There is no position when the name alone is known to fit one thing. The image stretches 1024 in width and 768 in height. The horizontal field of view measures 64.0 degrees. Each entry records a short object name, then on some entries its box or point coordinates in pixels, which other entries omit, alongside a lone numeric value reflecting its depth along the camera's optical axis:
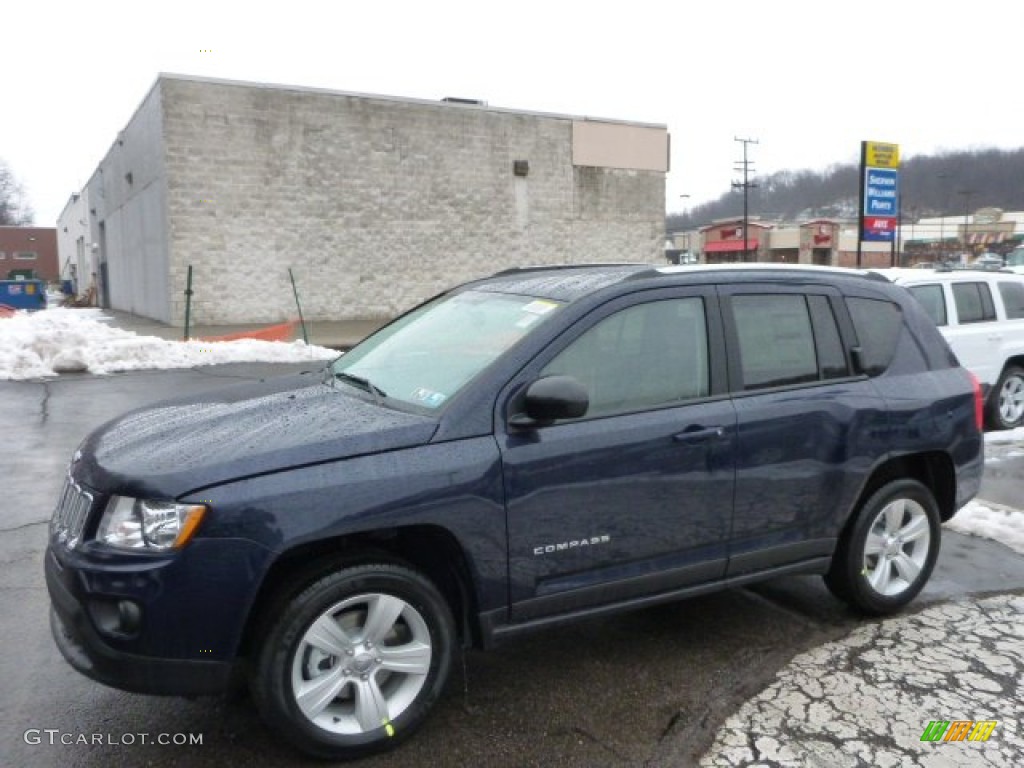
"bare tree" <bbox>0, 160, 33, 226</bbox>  110.81
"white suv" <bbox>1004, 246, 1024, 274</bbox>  30.50
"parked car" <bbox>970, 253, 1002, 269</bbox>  45.19
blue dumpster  30.16
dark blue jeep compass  2.68
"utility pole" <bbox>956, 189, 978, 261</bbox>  71.66
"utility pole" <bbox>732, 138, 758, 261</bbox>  60.86
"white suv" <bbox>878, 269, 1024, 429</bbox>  8.92
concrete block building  21.84
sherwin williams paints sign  19.22
